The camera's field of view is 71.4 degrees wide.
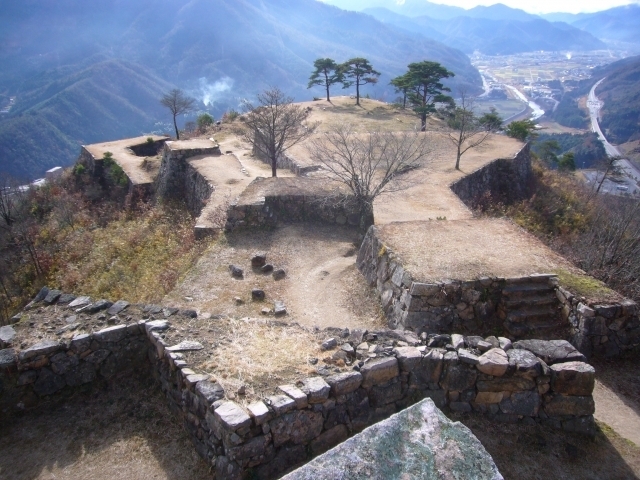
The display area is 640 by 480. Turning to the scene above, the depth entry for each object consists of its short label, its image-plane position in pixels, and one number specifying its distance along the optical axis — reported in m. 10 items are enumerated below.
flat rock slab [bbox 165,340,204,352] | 5.68
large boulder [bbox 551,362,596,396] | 5.27
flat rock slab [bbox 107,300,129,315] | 6.46
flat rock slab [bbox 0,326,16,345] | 5.93
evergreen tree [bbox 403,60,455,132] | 31.00
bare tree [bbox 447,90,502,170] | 19.98
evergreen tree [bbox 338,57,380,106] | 35.62
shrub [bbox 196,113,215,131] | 33.62
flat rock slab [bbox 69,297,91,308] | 6.77
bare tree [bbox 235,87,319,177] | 19.06
